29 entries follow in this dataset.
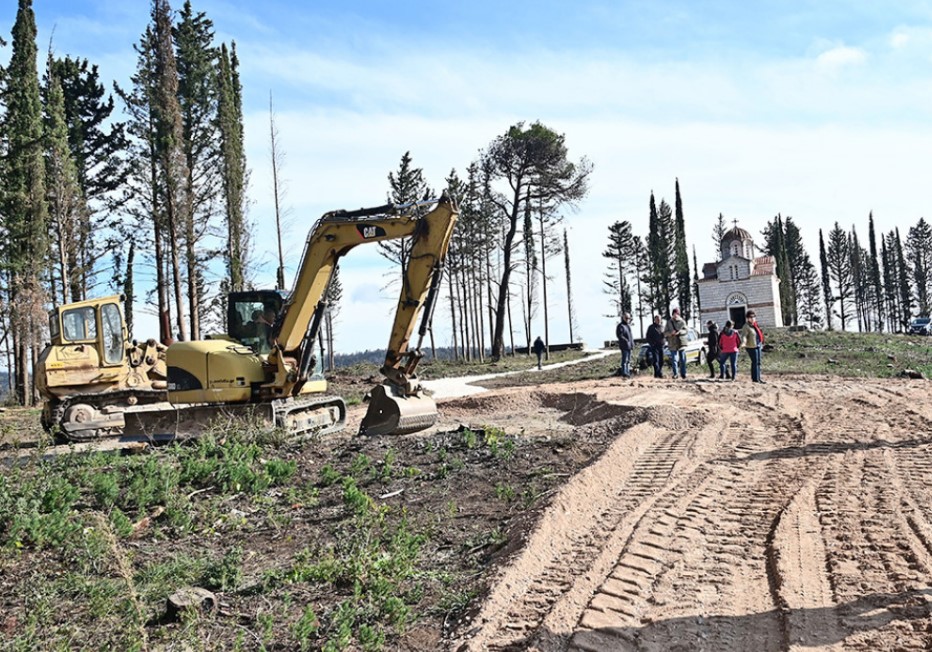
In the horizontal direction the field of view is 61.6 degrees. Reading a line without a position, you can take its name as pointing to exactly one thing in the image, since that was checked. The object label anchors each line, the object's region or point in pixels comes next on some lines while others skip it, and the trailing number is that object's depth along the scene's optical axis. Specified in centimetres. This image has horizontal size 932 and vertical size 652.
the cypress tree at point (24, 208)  2678
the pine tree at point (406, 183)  4362
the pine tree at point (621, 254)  7131
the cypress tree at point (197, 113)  3072
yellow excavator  1123
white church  6025
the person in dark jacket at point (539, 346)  3341
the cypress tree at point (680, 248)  6719
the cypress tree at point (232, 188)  3356
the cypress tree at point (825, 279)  8562
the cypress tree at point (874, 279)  8350
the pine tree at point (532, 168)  3816
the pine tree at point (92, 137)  3584
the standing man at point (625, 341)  2202
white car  2688
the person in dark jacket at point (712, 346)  2099
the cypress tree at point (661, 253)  6656
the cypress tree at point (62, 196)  2916
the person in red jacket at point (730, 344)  1950
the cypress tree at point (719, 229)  8500
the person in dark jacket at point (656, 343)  2180
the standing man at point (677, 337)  2125
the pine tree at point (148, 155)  3006
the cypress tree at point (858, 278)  8706
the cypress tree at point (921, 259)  8656
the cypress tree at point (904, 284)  8731
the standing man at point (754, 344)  1897
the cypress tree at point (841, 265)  8519
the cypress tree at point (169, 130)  2956
